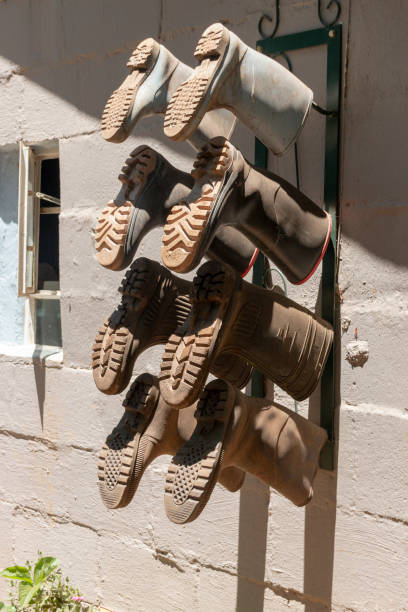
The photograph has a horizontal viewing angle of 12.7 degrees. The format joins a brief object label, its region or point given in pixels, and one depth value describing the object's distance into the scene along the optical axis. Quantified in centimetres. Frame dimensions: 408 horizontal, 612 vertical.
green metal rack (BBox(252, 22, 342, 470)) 422
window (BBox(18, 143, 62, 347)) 504
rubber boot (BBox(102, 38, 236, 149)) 379
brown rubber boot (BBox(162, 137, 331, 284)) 368
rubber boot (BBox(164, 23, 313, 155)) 369
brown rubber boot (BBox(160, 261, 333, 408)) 371
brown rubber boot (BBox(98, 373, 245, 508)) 382
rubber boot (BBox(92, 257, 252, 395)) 383
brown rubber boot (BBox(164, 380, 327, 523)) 372
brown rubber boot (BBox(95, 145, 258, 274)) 378
